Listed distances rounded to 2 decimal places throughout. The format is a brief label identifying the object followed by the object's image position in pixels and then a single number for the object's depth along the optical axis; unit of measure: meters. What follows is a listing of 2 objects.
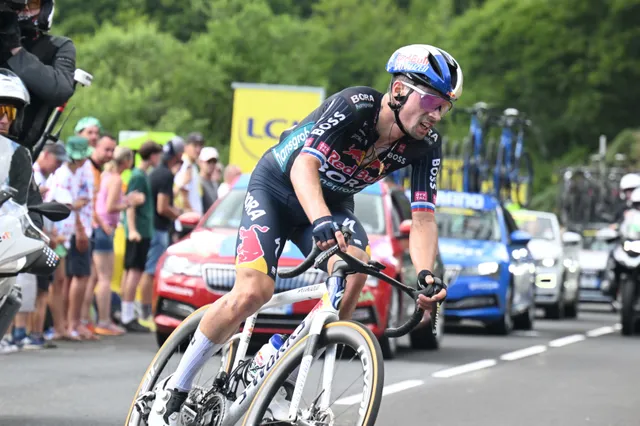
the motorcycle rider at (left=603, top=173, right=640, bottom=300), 21.55
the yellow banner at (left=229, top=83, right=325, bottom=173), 28.25
